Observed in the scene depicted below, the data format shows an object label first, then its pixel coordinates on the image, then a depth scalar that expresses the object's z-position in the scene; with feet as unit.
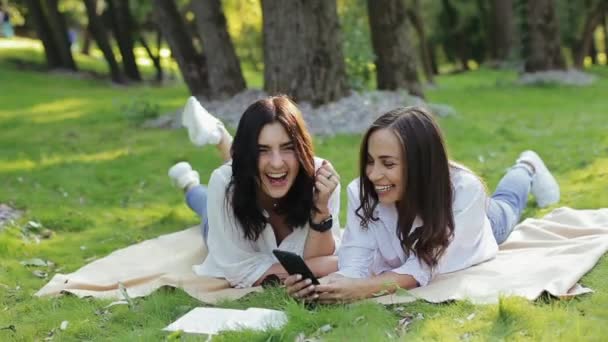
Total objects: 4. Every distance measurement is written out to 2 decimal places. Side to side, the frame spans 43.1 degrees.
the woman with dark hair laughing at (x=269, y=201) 14.87
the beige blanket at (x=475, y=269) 13.96
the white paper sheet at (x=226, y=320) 13.01
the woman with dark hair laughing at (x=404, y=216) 13.87
